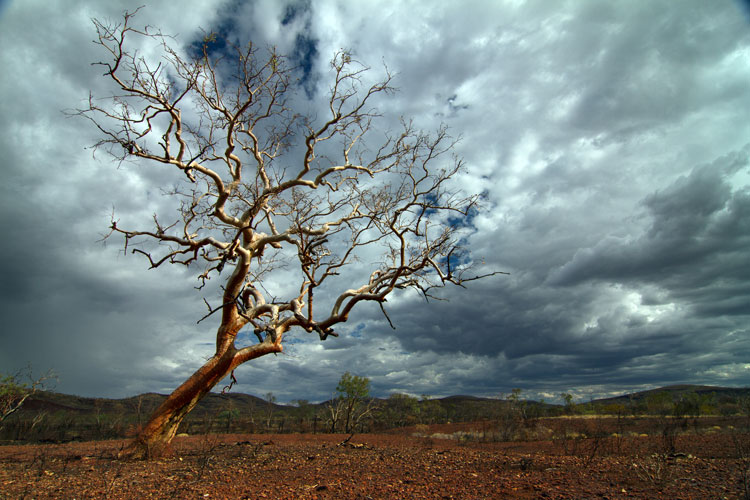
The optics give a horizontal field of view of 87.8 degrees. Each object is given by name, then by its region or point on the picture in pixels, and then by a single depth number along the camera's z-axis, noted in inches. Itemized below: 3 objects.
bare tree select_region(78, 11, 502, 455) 345.4
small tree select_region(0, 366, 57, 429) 561.9
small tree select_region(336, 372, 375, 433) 949.2
